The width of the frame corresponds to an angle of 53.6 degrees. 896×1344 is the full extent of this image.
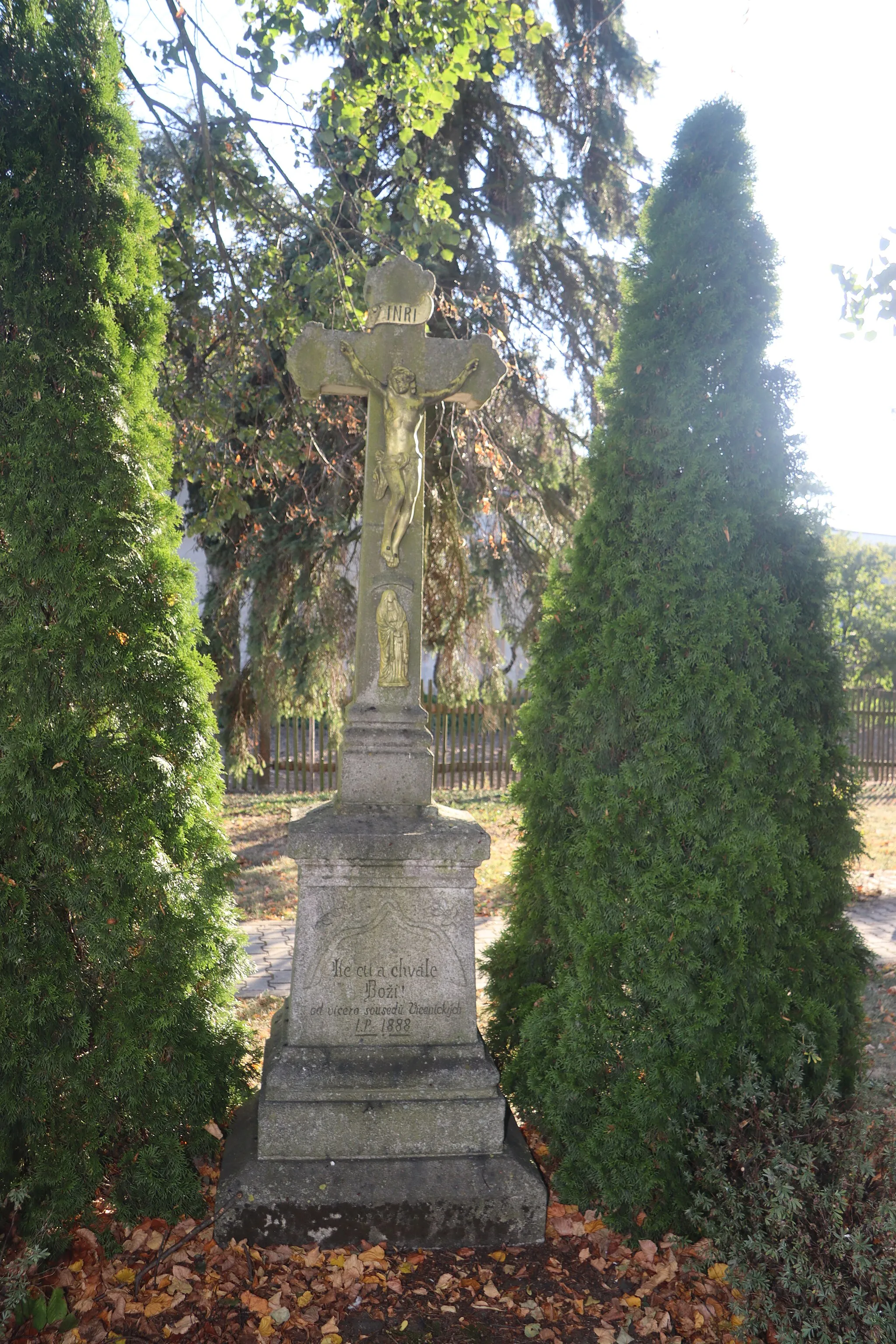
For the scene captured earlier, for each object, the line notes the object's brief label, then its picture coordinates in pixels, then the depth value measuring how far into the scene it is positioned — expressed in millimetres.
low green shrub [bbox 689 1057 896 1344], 2471
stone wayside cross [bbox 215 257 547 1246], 3195
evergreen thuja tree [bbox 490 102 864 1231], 3168
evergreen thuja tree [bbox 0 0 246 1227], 3068
